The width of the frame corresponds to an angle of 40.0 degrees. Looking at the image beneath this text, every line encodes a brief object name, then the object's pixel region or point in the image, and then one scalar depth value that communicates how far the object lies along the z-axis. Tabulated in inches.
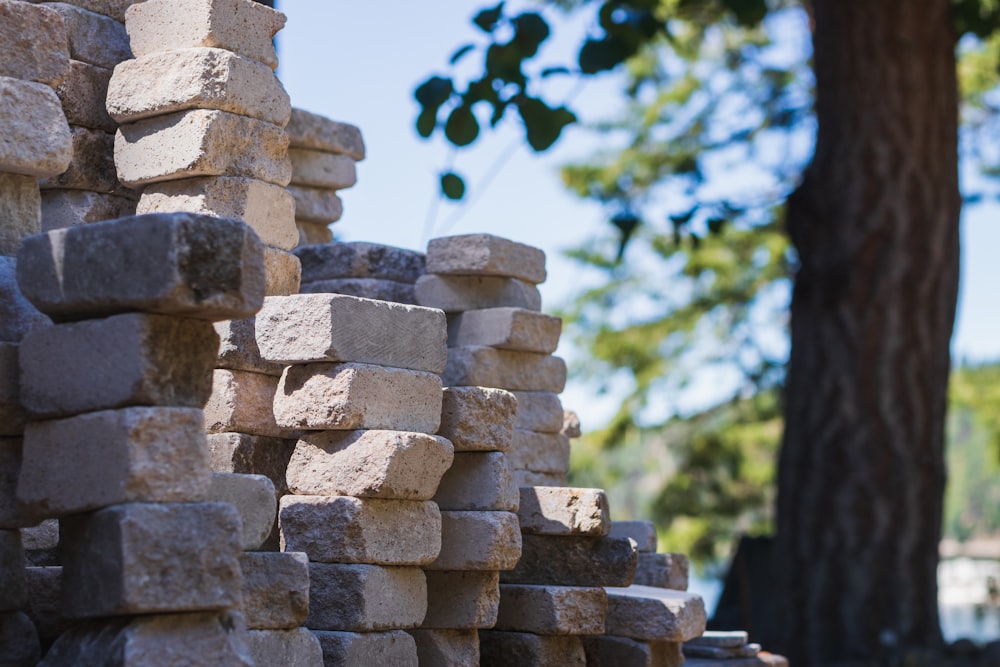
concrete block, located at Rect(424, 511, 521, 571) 181.8
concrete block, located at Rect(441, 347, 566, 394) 223.3
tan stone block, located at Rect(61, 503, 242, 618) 129.3
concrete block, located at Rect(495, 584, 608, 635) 193.5
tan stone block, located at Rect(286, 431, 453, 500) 168.6
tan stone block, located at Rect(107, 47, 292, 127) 175.8
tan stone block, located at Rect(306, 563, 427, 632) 167.8
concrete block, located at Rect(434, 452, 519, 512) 185.9
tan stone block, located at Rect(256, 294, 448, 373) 169.0
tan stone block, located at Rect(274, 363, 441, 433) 169.8
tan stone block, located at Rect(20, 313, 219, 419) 134.7
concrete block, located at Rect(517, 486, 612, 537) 200.1
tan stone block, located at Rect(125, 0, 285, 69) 178.9
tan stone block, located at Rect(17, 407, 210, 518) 132.7
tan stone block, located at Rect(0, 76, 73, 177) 161.8
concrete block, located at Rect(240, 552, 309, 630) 153.2
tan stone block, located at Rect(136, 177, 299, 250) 178.4
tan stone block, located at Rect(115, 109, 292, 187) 175.9
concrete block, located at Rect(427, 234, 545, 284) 227.9
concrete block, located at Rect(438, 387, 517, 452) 184.5
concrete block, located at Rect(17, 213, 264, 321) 131.6
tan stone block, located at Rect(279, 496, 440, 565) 168.7
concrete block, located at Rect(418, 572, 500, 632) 183.9
